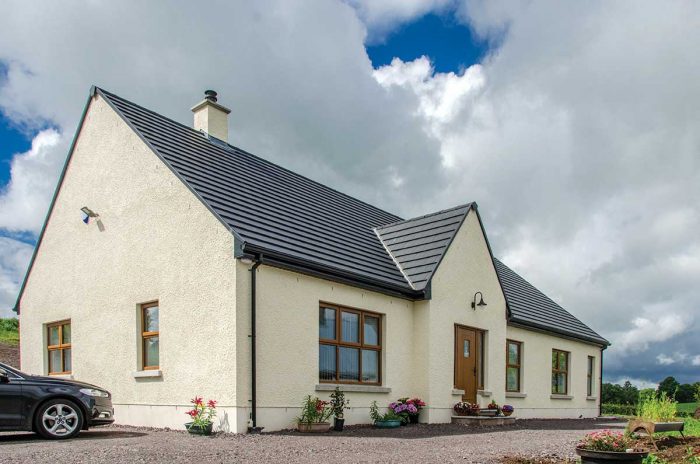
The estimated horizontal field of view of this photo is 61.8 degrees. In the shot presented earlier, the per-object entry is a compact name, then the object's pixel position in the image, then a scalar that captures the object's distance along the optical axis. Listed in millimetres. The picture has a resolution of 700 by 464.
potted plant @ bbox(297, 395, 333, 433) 11570
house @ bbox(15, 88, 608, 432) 11445
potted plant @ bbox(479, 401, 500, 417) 15812
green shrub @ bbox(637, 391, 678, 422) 12898
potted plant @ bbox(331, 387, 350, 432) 12141
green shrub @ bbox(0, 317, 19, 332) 32031
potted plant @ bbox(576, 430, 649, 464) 7086
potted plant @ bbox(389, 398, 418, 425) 13828
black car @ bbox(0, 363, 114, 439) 9625
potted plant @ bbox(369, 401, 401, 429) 13172
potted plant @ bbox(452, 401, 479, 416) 15148
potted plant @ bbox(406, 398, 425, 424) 14086
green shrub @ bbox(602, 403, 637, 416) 28842
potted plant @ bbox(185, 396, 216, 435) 10539
